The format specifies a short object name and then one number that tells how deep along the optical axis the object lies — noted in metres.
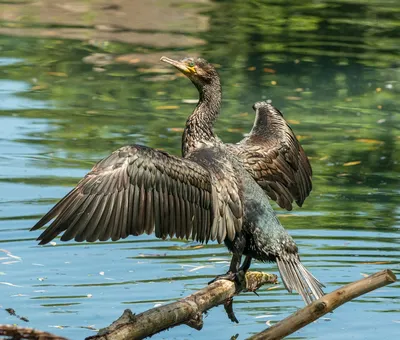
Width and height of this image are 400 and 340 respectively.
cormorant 13.60
